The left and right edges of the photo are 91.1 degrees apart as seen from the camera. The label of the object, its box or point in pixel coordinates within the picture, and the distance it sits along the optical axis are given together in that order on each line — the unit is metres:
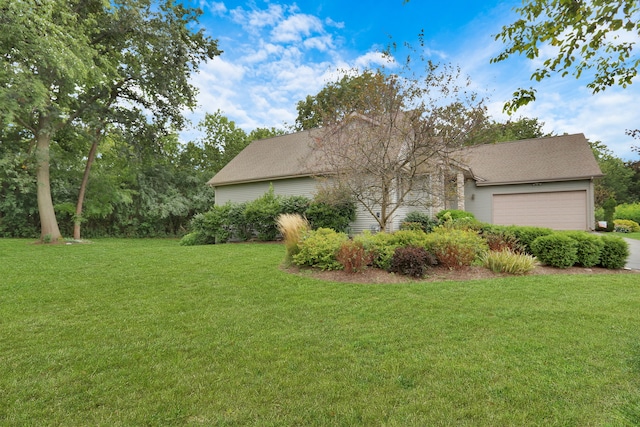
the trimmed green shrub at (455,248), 6.16
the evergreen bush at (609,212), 15.72
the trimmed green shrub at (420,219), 12.51
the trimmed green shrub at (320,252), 6.28
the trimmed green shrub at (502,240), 7.03
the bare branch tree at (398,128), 7.37
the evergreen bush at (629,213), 19.34
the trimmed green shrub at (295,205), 11.91
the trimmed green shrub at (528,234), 7.16
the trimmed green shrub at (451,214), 12.39
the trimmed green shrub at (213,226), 12.58
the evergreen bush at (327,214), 11.47
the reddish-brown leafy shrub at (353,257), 5.92
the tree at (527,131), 28.31
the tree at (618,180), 27.64
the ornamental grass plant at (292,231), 6.98
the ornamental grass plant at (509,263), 6.07
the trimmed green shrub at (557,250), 6.49
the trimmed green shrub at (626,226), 15.86
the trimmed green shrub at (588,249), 6.55
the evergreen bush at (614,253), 6.51
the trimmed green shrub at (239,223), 12.48
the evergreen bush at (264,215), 11.92
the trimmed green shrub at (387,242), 6.21
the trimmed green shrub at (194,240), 12.90
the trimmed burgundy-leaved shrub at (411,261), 5.77
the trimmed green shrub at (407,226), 10.76
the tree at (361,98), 7.74
